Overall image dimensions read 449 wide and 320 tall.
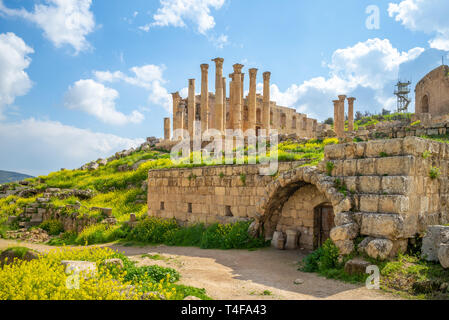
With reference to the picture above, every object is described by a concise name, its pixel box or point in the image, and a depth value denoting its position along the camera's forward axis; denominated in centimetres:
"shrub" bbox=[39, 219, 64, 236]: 1852
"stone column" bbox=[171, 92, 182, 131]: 3588
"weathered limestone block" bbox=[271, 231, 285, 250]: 1077
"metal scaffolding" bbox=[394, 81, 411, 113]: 4953
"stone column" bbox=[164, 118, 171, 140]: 3953
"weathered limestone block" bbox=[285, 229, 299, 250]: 1064
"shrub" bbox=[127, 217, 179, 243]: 1385
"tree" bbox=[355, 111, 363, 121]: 5909
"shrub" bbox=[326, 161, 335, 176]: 922
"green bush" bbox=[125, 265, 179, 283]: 727
